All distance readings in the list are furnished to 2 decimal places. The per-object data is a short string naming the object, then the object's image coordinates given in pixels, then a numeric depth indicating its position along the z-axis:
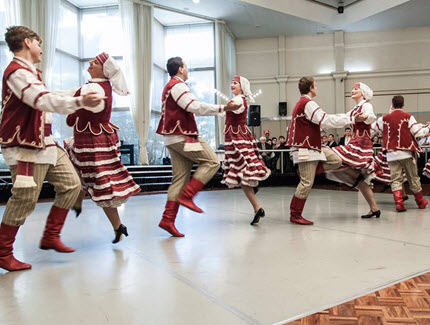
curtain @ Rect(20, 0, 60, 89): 7.46
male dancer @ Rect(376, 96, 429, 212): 3.99
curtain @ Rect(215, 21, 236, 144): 11.07
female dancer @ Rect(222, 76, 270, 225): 3.25
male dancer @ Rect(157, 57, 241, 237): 2.71
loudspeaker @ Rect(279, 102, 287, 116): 12.03
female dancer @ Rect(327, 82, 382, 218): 3.33
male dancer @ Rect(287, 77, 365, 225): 3.06
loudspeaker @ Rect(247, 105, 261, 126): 10.20
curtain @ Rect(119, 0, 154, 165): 9.42
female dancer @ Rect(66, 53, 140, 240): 2.37
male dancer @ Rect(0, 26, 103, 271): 1.83
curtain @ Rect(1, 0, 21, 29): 7.13
